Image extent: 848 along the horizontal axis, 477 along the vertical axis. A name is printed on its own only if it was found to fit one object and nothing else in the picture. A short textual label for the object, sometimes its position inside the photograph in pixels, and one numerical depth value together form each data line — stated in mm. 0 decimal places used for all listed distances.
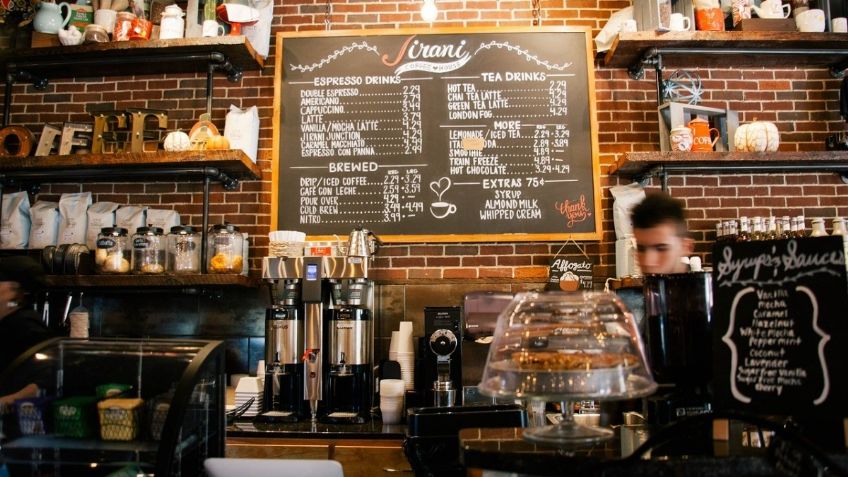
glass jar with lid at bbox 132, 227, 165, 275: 3367
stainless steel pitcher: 3283
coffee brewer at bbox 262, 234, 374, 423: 2986
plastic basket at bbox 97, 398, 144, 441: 1758
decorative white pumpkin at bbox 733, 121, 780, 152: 3359
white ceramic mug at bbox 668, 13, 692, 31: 3463
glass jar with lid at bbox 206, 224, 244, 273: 3393
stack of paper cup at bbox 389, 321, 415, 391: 3146
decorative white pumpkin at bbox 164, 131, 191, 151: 3477
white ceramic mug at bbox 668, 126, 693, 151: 3363
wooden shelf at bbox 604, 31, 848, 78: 3441
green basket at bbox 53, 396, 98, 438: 1794
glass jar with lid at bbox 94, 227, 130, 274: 3363
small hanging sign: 3482
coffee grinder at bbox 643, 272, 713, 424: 1500
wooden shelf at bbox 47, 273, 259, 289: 3295
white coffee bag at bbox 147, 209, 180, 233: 3654
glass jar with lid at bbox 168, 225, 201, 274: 3418
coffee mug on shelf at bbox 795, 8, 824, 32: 3506
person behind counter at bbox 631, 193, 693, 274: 2568
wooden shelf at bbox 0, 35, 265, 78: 3535
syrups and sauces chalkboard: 1151
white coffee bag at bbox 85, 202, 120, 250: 3623
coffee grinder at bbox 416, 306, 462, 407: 2934
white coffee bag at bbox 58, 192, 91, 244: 3627
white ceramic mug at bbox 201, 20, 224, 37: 3561
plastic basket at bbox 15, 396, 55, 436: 1830
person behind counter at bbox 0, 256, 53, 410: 2574
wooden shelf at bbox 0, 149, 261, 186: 3385
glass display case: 1748
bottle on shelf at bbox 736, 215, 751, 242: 3389
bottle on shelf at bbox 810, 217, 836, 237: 3225
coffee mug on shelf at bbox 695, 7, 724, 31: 3525
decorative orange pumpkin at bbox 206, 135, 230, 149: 3461
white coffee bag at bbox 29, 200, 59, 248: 3623
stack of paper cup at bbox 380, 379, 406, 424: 2891
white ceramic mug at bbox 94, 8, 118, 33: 3707
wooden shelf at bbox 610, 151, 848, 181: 3318
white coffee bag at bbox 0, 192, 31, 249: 3656
